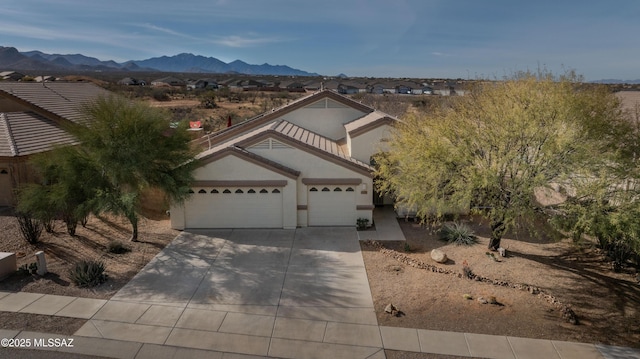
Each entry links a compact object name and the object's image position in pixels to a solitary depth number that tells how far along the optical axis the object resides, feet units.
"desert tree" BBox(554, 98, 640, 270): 36.70
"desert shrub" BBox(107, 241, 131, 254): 49.65
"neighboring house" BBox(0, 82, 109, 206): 64.54
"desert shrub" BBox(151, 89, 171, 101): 268.99
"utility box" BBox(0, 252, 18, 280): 42.27
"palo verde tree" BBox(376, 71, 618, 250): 40.34
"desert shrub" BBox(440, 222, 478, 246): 53.52
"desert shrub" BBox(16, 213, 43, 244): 50.42
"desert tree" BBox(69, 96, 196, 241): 47.24
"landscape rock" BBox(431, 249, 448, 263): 47.73
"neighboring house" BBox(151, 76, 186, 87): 399.34
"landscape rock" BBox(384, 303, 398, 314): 36.88
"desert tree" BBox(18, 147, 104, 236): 48.16
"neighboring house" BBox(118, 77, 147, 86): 390.75
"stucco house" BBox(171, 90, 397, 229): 57.36
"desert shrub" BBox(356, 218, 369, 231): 59.41
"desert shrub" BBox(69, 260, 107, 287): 41.29
